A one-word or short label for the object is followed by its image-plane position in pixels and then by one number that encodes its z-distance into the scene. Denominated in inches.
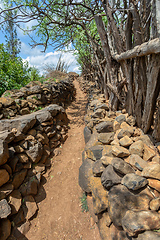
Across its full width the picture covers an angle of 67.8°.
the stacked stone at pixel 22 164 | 94.0
